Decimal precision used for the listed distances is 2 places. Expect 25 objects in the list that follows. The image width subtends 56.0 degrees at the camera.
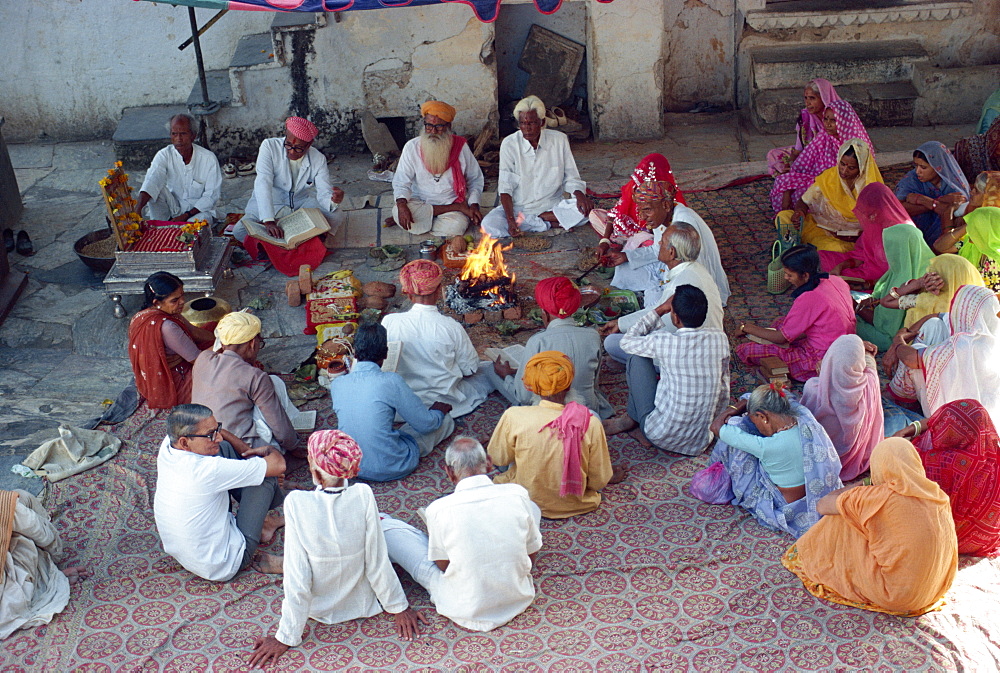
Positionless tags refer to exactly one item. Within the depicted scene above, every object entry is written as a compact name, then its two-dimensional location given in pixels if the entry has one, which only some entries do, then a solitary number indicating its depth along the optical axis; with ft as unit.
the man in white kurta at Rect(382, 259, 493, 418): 19.30
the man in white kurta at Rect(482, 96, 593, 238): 27.14
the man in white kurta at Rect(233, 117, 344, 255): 26.17
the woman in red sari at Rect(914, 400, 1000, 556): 15.34
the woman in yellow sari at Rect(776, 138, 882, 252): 24.43
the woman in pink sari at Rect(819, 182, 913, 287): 22.71
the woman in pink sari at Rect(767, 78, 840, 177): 26.58
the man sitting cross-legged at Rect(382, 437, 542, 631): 13.96
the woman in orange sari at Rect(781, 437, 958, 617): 13.74
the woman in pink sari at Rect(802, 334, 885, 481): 16.43
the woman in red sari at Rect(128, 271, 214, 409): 19.08
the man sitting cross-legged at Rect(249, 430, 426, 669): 13.71
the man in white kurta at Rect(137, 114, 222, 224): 26.02
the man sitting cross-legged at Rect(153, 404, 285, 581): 14.99
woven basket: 23.93
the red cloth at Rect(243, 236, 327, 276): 25.84
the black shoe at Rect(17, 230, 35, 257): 27.35
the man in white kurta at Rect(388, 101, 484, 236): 27.07
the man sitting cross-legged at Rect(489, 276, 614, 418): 18.45
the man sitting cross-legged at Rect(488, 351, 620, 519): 16.24
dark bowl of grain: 25.22
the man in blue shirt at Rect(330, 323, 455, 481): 17.22
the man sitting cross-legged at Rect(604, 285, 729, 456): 17.58
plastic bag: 17.15
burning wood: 23.50
